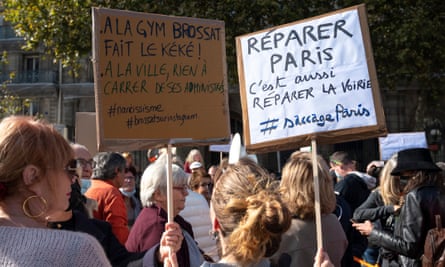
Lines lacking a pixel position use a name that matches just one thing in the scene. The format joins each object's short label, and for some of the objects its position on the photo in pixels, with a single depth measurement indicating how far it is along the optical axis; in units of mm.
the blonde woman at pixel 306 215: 3199
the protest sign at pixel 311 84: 3312
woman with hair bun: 2320
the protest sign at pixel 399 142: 8859
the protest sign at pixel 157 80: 3066
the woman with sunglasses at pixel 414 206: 3549
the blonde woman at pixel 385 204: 4516
